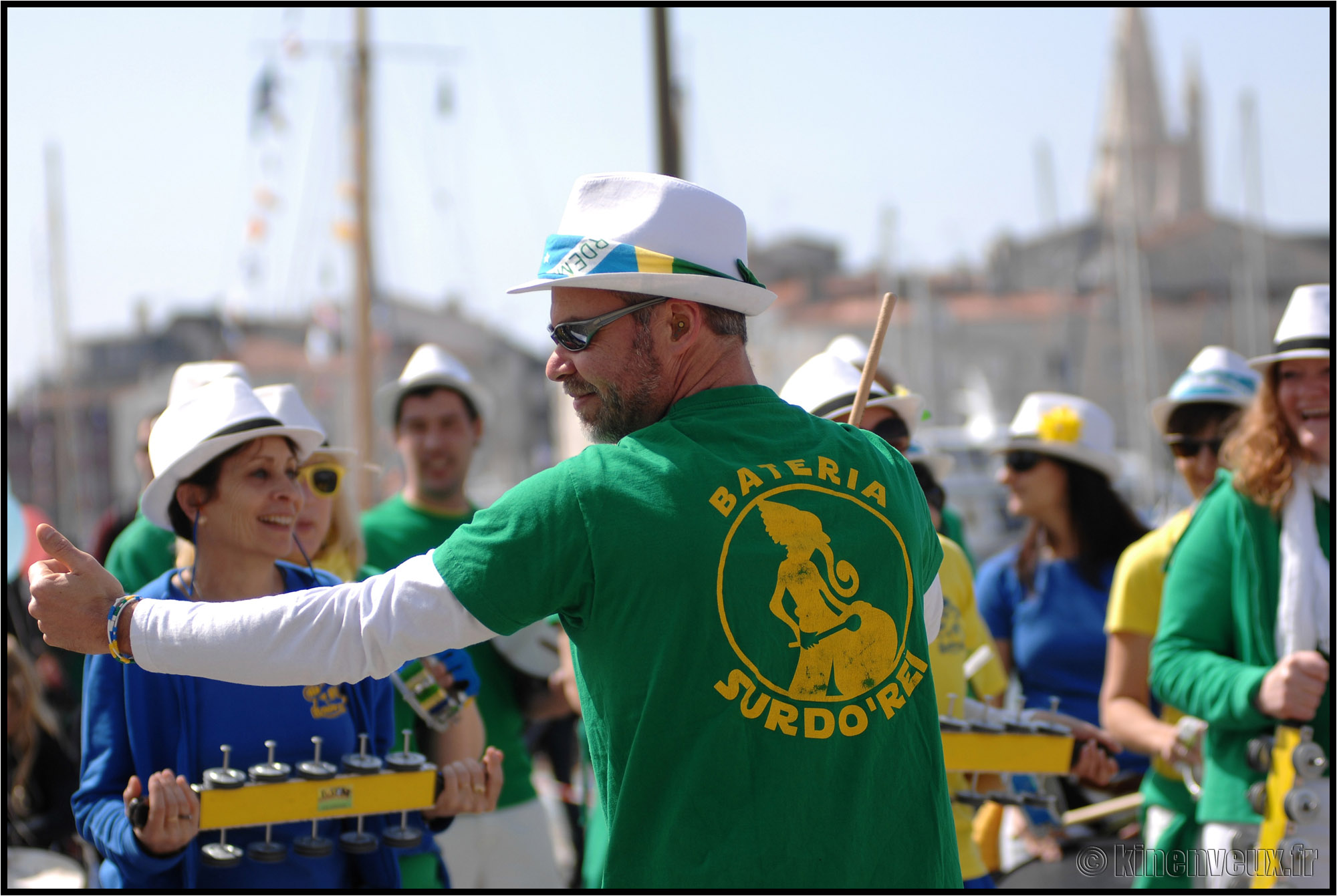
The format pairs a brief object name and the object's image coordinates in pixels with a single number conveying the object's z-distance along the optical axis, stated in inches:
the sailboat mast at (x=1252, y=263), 1443.2
